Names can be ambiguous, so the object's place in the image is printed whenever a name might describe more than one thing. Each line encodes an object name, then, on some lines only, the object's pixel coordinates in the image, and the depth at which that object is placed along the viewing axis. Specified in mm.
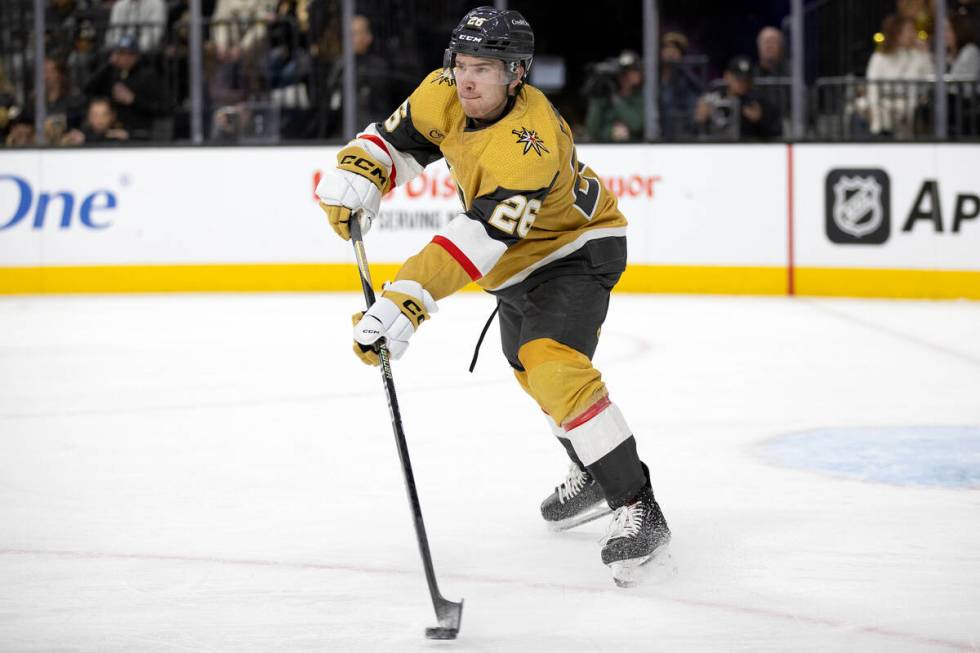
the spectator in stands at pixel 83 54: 19594
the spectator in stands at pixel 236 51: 19453
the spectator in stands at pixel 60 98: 19297
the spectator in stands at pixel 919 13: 17937
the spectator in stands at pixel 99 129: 19047
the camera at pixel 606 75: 19141
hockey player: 5695
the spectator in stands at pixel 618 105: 18828
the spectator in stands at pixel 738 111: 18234
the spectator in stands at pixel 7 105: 19516
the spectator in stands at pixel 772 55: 18578
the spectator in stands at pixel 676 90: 18781
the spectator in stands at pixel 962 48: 17844
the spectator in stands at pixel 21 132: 19297
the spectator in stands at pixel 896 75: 17672
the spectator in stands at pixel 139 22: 19484
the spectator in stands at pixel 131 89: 19266
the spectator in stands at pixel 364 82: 19250
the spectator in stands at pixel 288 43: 19500
